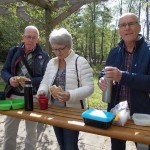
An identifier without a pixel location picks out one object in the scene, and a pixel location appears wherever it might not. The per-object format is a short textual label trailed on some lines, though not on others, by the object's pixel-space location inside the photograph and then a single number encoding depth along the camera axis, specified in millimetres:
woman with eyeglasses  2283
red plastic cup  2328
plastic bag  1820
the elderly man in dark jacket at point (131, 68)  1966
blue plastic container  1736
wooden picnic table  1647
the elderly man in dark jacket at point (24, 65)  2852
